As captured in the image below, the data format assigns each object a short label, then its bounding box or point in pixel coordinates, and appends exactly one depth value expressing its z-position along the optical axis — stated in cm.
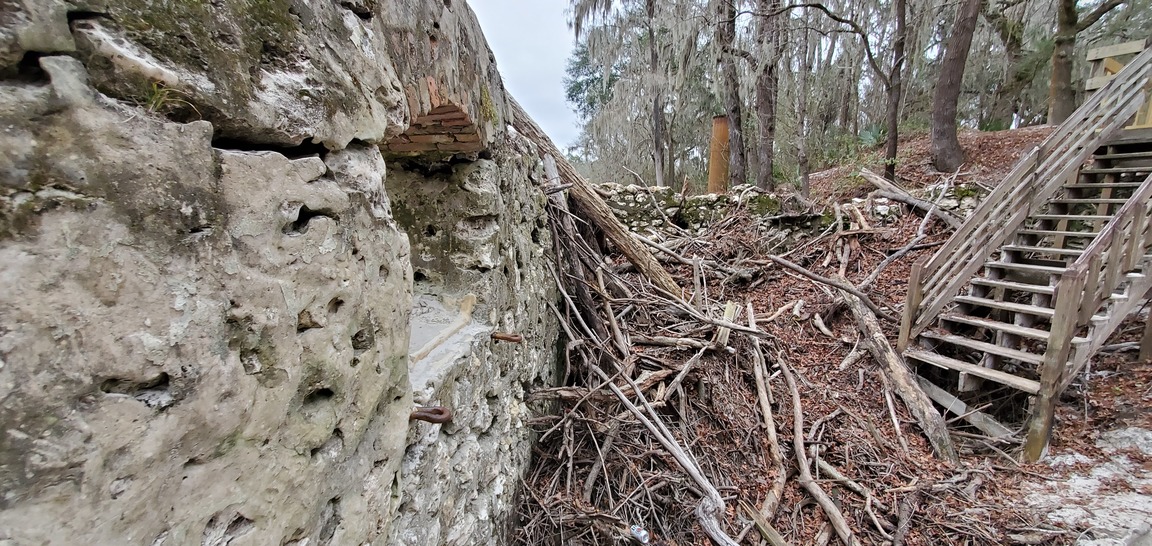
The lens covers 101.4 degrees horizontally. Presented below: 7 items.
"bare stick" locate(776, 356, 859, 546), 288
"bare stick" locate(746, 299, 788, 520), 300
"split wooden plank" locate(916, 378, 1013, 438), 367
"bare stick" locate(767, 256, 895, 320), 470
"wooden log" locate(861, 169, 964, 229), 561
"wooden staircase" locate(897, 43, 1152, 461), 346
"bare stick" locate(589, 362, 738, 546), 261
